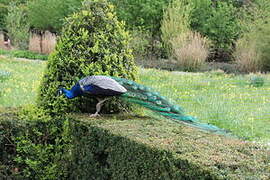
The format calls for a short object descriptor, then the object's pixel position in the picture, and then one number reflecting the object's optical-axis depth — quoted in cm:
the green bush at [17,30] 2461
